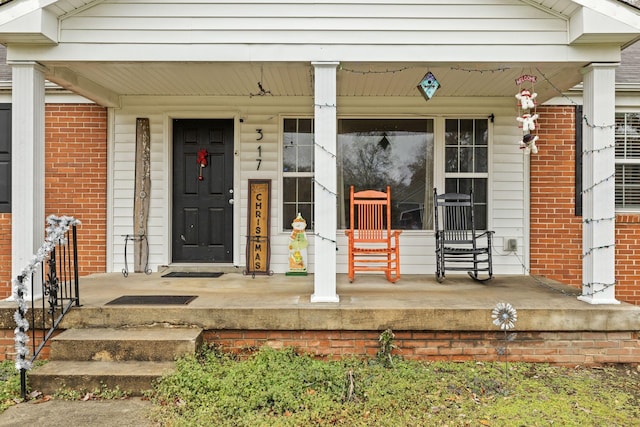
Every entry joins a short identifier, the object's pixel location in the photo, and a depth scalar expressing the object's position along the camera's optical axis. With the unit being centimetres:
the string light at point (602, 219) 362
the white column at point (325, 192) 358
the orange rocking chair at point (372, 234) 464
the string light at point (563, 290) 357
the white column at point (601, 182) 361
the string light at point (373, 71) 389
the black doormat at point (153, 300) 353
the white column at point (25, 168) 358
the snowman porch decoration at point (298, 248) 512
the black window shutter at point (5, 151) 505
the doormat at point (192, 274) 495
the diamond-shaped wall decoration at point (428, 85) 383
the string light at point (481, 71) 386
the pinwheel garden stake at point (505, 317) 324
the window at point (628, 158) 514
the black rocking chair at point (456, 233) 462
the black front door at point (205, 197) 536
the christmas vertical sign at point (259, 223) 518
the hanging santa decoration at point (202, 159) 532
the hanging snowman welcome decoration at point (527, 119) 370
